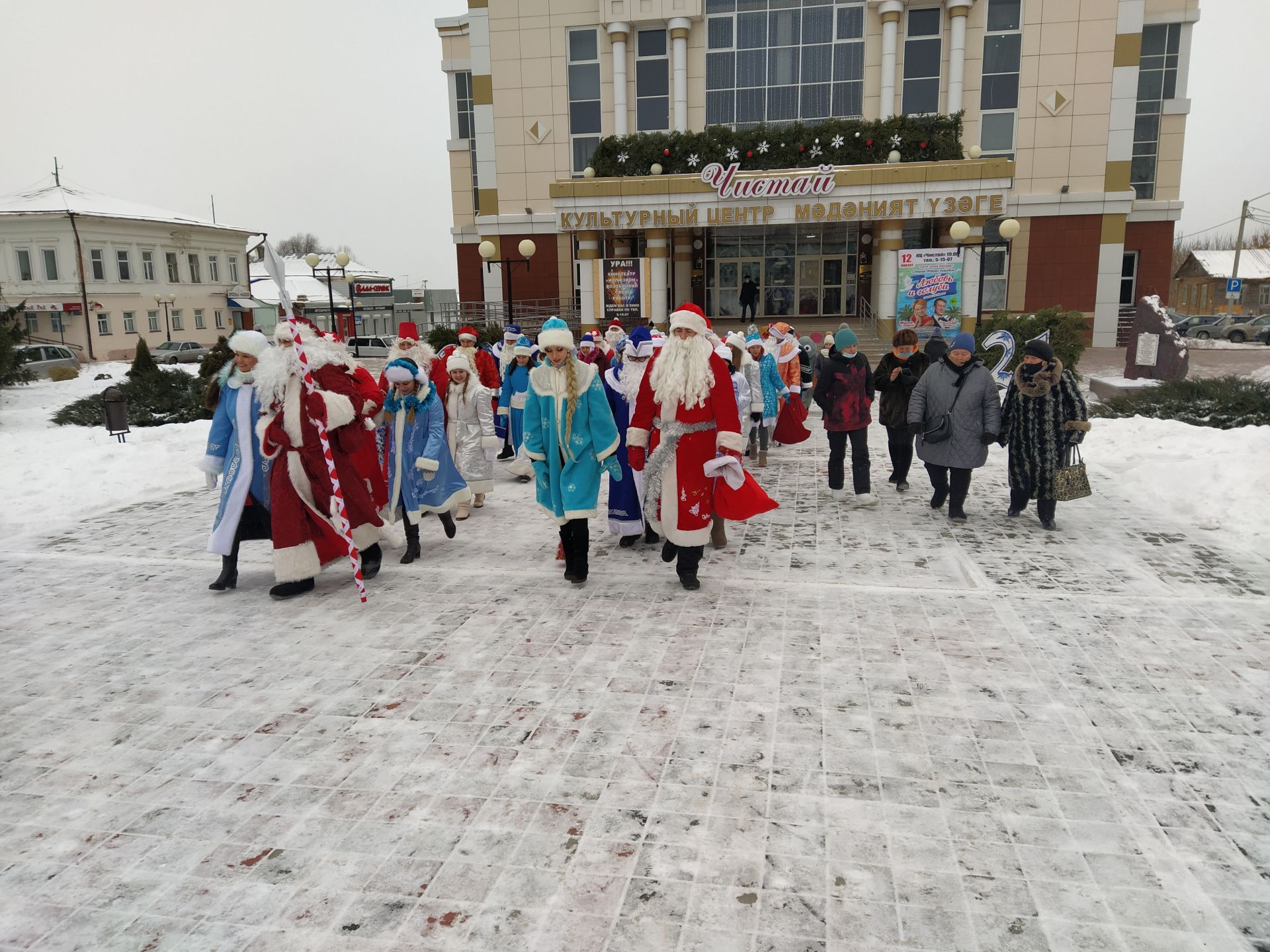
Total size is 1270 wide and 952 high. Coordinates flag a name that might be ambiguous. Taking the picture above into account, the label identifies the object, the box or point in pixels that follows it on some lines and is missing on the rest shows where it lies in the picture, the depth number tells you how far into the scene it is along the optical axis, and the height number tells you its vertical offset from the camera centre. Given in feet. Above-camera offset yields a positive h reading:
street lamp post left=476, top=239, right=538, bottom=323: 75.61 +8.22
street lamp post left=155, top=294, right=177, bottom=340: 147.54 +7.45
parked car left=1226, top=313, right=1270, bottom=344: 117.60 +0.13
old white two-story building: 134.41 +12.51
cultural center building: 80.48 +19.17
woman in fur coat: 23.59 -2.56
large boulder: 56.59 -1.08
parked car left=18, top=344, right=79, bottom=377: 103.14 -1.74
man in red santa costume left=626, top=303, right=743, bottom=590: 18.75 -2.10
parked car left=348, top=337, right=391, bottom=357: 106.77 -0.73
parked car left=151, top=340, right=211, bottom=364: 122.93 -1.25
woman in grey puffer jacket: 24.79 -2.34
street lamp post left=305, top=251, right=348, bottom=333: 67.83 +6.70
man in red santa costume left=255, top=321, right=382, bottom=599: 18.75 -2.58
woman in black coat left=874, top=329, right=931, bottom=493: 28.27 -1.52
